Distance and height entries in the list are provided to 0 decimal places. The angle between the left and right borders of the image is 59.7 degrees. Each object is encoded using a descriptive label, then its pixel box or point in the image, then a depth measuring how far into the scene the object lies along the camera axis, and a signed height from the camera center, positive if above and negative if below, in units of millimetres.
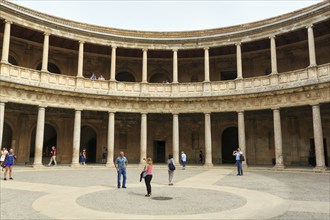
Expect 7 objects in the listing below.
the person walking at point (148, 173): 9328 -895
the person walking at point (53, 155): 21328 -607
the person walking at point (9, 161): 13234 -670
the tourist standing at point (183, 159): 20773 -857
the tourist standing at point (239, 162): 16208 -830
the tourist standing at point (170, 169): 12047 -923
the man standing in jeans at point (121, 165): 11215 -719
